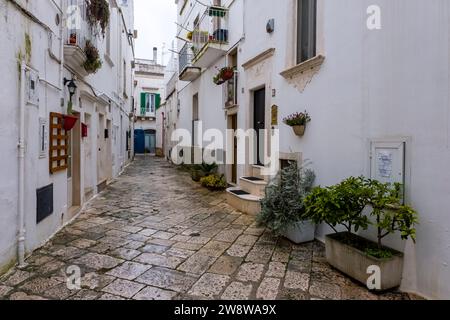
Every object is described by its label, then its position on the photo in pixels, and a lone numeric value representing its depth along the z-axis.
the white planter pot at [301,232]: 4.20
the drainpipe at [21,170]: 3.33
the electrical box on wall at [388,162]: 3.00
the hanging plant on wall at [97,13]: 5.75
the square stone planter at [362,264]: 2.82
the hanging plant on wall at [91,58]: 5.36
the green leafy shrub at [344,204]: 3.07
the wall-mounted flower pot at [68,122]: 4.75
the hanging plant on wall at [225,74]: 7.85
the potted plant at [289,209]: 4.15
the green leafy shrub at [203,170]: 9.35
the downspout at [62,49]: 4.50
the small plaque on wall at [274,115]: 5.74
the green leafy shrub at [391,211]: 2.72
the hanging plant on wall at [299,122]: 4.68
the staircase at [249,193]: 5.67
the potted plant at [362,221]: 2.81
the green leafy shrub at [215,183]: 8.31
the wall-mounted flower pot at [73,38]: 4.81
